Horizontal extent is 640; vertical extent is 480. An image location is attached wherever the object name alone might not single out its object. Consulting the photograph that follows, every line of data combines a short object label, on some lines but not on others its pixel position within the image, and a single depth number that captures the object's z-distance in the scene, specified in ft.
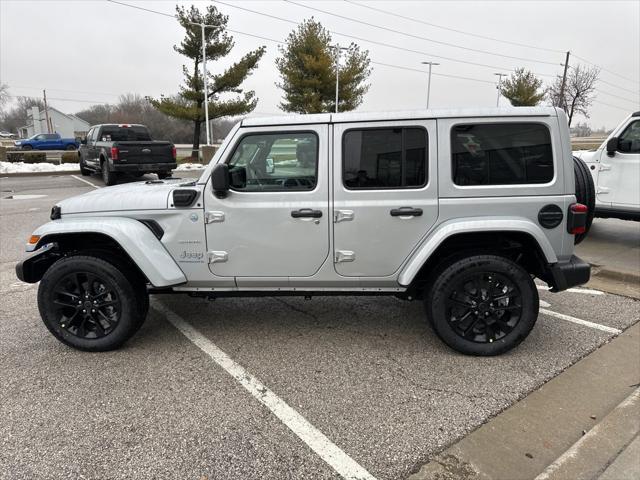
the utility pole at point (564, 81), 131.14
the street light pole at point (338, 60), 100.00
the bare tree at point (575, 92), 146.60
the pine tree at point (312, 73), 101.14
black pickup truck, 43.75
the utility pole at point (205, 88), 82.07
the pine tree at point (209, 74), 90.48
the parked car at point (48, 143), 118.11
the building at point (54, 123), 247.58
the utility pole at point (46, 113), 224.53
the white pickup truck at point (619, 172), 21.99
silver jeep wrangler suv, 11.10
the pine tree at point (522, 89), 131.63
